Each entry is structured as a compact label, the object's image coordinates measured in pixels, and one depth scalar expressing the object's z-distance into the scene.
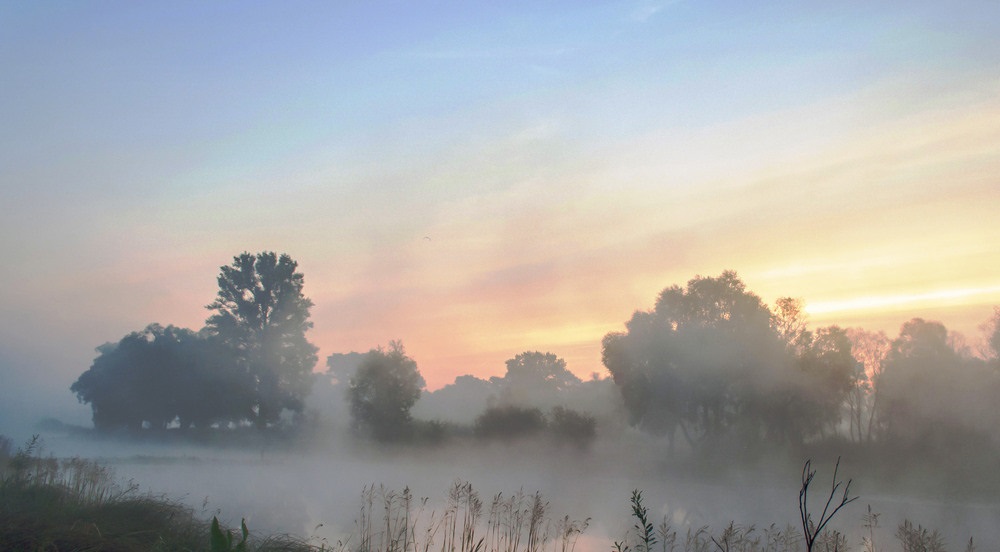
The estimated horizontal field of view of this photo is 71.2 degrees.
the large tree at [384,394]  56.25
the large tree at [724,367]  46.69
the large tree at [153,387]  58.38
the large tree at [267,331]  57.25
